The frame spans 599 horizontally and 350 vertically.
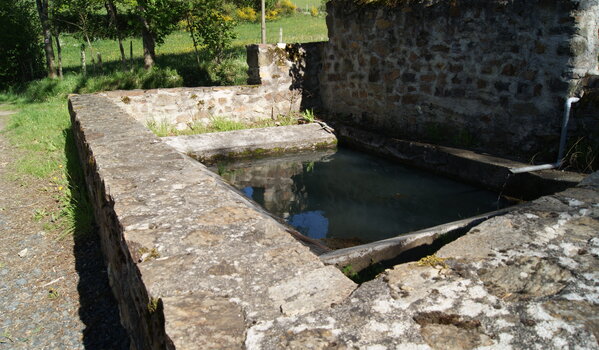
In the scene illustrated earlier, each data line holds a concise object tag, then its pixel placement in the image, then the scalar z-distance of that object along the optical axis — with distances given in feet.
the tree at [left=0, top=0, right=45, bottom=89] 53.36
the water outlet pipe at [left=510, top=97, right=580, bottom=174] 15.29
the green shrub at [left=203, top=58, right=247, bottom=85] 43.42
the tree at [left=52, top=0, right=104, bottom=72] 45.59
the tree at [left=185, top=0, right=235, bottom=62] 40.75
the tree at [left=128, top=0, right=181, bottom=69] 38.75
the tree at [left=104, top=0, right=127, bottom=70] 44.57
